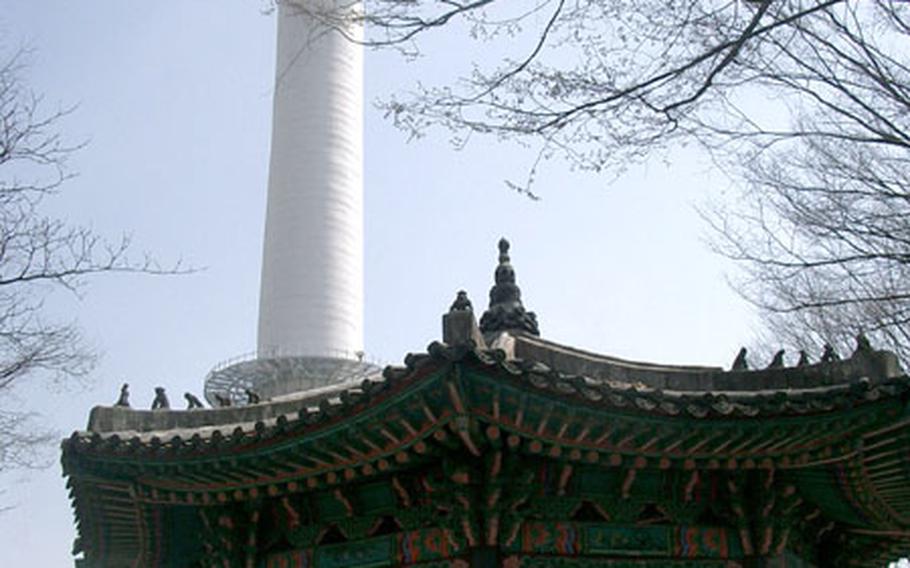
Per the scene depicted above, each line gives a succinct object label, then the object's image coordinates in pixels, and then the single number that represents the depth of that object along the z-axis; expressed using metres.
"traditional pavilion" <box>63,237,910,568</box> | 7.96
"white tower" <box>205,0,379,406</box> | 36.06
